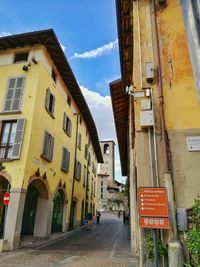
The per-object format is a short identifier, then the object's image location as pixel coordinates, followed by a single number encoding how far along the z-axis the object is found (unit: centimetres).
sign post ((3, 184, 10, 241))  973
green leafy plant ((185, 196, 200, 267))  326
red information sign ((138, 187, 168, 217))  377
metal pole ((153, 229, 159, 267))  361
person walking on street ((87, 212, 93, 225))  2404
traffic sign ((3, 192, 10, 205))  974
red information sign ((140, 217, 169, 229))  370
